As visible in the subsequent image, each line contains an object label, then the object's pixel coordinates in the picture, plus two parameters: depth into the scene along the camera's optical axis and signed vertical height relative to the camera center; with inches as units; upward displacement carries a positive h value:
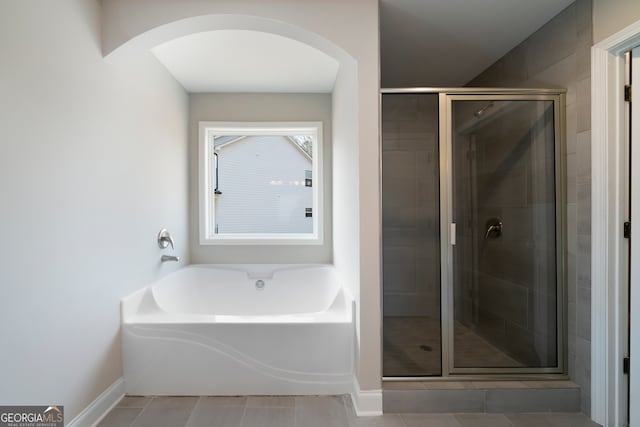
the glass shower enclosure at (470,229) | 82.2 -4.3
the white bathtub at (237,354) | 82.7 -34.9
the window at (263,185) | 144.4 +11.8
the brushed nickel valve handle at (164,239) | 108.0 -8.4
